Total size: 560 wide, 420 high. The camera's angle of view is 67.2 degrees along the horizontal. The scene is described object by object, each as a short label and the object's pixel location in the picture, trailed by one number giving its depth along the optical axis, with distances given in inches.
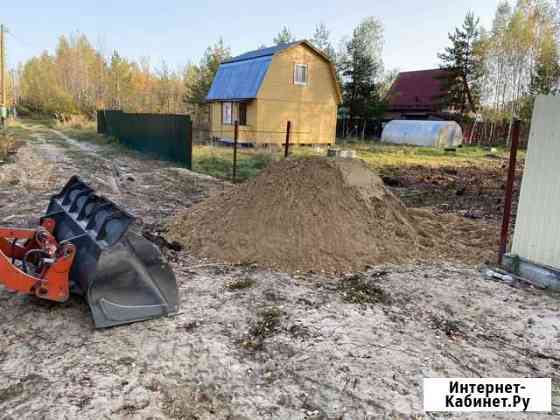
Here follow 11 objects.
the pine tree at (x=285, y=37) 1578.5
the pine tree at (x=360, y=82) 1291.8
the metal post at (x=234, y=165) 434.1
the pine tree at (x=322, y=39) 1550.2
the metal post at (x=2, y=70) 1091.9
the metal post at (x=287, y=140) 401.8
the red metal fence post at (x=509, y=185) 195.2
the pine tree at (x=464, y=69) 1295.5
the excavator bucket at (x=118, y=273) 136.7
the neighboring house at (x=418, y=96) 1334.9
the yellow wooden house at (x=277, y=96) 890.1
